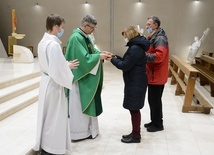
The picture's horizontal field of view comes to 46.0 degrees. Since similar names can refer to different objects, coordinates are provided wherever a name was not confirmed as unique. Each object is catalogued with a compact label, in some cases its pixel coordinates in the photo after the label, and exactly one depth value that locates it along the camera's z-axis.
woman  2.56
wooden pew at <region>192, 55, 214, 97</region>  5.21
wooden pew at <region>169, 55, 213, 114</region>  3.99
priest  2.71
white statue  7.75
